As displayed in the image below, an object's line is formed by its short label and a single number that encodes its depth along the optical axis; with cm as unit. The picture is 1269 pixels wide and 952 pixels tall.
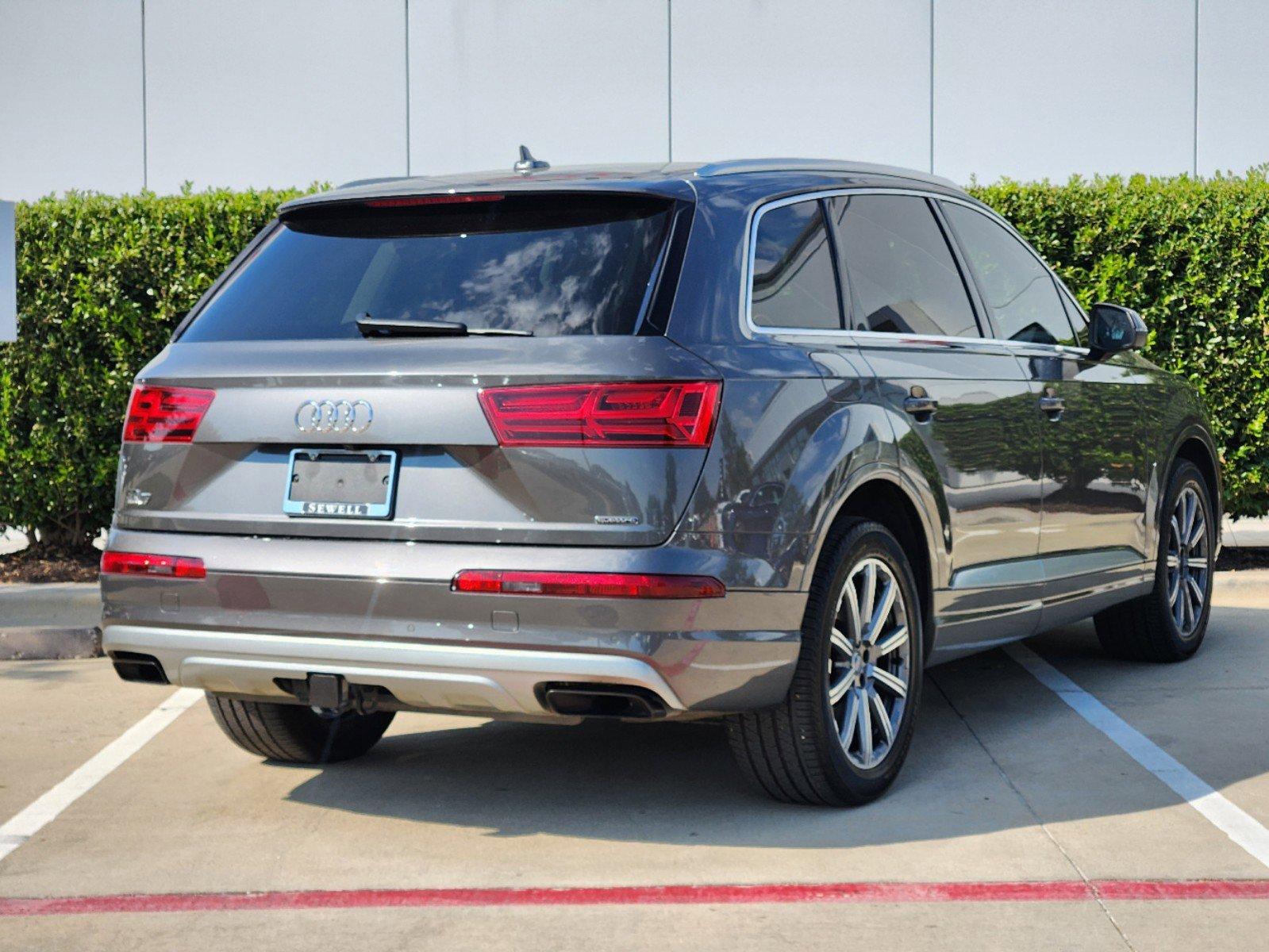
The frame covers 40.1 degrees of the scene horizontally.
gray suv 433
